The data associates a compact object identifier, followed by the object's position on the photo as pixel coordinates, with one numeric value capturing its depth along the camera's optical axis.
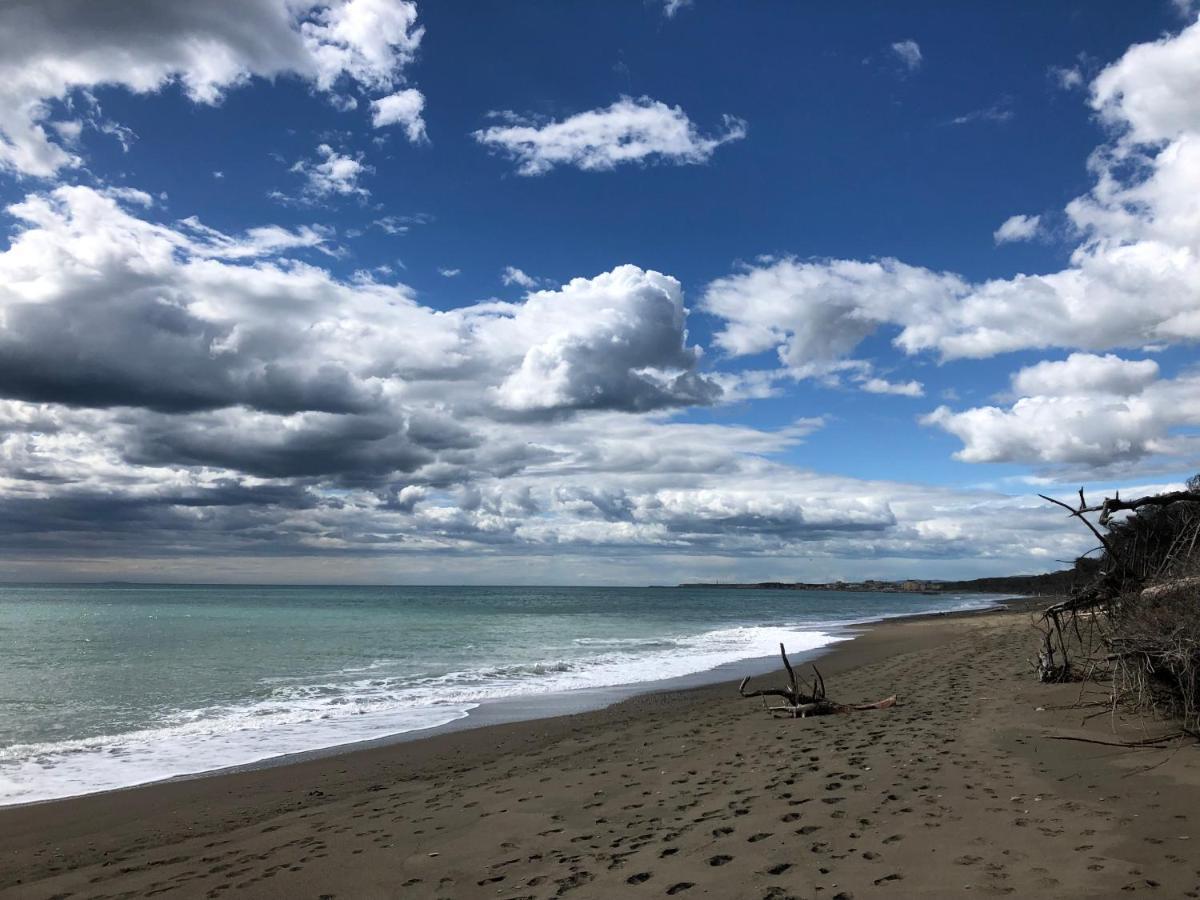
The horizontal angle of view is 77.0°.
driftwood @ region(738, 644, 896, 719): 11.98
